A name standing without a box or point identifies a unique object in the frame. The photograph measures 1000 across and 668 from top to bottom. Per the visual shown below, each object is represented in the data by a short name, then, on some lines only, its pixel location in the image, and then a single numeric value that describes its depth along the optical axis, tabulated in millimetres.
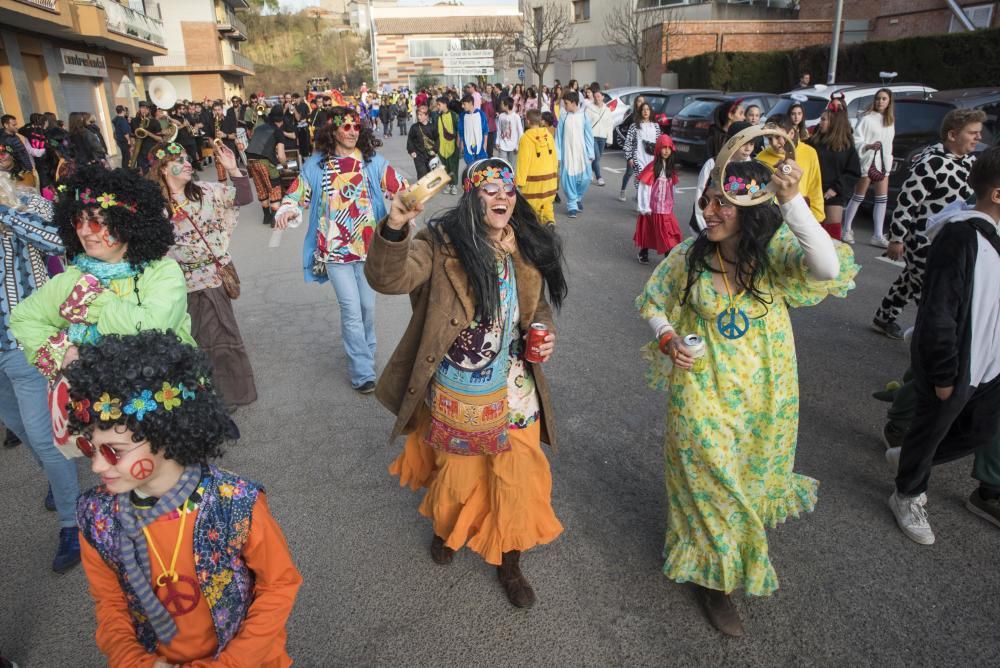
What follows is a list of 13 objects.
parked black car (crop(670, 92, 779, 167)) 13875
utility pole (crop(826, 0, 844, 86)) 18078
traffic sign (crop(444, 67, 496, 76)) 30656
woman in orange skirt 2635
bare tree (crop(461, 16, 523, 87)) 46969
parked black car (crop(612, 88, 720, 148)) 16469
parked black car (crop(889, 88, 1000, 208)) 8680
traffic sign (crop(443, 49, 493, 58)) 30581
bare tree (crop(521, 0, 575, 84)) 38244
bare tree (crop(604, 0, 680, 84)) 31344
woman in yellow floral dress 2580
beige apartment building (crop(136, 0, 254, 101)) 43688
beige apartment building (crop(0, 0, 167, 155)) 17438
